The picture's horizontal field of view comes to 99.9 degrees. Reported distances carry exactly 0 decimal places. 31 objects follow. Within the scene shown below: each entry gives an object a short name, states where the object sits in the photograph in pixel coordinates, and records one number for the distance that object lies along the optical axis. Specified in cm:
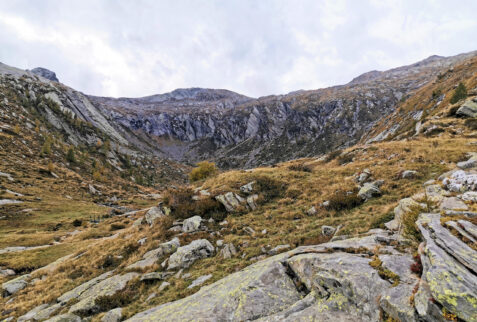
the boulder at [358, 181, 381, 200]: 1382
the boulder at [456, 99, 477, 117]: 3058
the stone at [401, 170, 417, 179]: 1475
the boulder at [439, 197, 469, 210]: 729
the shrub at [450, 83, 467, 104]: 3953
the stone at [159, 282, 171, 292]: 995
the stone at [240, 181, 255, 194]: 1923
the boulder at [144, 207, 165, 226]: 1873
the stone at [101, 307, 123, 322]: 848
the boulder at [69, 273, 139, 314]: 961
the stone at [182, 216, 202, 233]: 1525
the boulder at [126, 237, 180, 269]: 1266
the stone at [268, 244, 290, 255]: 1025
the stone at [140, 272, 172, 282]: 1087
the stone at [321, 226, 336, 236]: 1045
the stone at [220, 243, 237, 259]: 1148
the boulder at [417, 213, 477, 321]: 365
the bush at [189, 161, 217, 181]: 5394
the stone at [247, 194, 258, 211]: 1748
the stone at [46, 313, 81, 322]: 898
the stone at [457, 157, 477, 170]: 1279
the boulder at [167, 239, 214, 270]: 1165
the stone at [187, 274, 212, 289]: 940
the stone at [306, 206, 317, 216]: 1426
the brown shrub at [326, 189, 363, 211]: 1367
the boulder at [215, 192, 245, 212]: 1747
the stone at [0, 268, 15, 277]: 1811
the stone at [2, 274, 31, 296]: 1481
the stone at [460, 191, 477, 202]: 741
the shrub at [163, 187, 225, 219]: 1734
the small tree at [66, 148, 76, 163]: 7462
